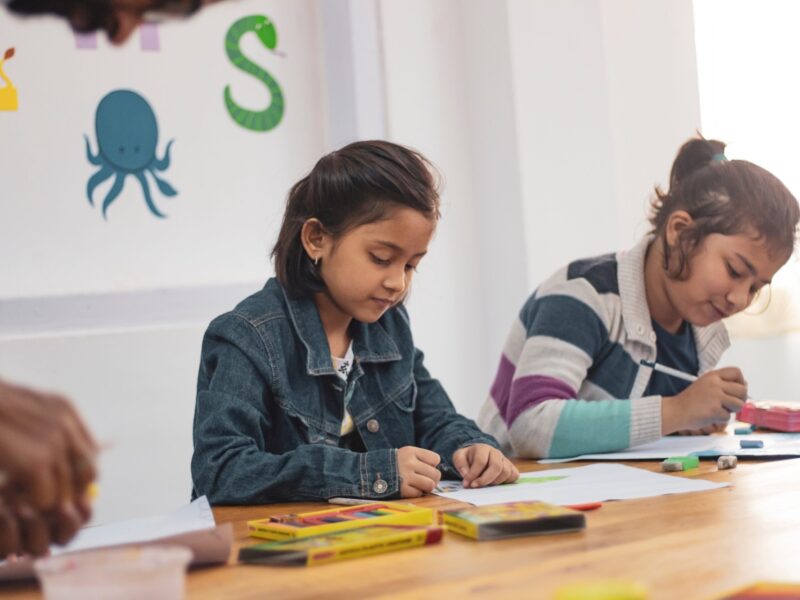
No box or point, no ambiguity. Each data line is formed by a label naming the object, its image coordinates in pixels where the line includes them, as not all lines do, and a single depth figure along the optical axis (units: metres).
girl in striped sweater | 1.93
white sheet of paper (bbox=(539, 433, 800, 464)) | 1.83
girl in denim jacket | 1.66
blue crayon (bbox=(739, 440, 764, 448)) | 1.87
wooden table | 1.23
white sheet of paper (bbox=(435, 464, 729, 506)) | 1.56
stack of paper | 1.31
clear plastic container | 1.12
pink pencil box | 2.05
